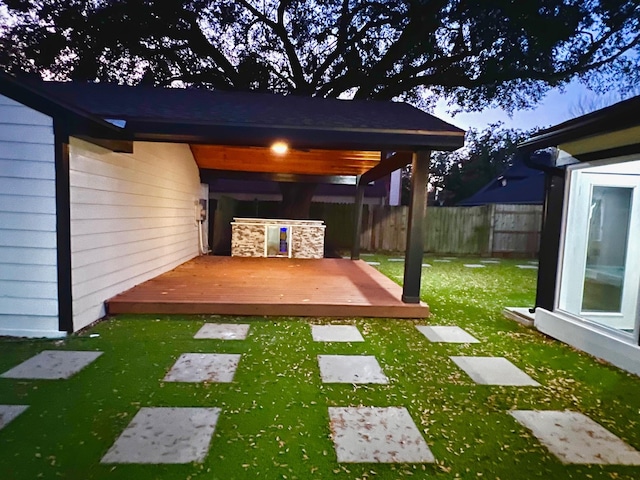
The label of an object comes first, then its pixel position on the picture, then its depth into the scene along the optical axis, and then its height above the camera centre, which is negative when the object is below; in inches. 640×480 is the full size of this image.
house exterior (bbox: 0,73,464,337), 128.9 +20.3
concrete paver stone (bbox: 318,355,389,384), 107.3 -47.1
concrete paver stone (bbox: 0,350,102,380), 103.0 -47.8
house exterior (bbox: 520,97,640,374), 146.3 -4.4
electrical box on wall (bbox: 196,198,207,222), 336.2 +2.1
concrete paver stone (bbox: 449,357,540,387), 109.3 -46.9
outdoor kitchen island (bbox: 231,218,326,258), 332.8 -20.7
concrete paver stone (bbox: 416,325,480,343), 145.8 -46.6
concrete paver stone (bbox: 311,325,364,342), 142.0 -47.1
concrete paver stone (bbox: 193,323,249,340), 139.8 -47.4
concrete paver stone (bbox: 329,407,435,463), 72.3 -46.9
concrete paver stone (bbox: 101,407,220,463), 69.8 -47.2
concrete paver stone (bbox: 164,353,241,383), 104.2 -47.4
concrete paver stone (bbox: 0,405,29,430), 80.0 -47.6
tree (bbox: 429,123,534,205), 880.9 +156.9
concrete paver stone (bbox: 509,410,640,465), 74.3 -46.6
